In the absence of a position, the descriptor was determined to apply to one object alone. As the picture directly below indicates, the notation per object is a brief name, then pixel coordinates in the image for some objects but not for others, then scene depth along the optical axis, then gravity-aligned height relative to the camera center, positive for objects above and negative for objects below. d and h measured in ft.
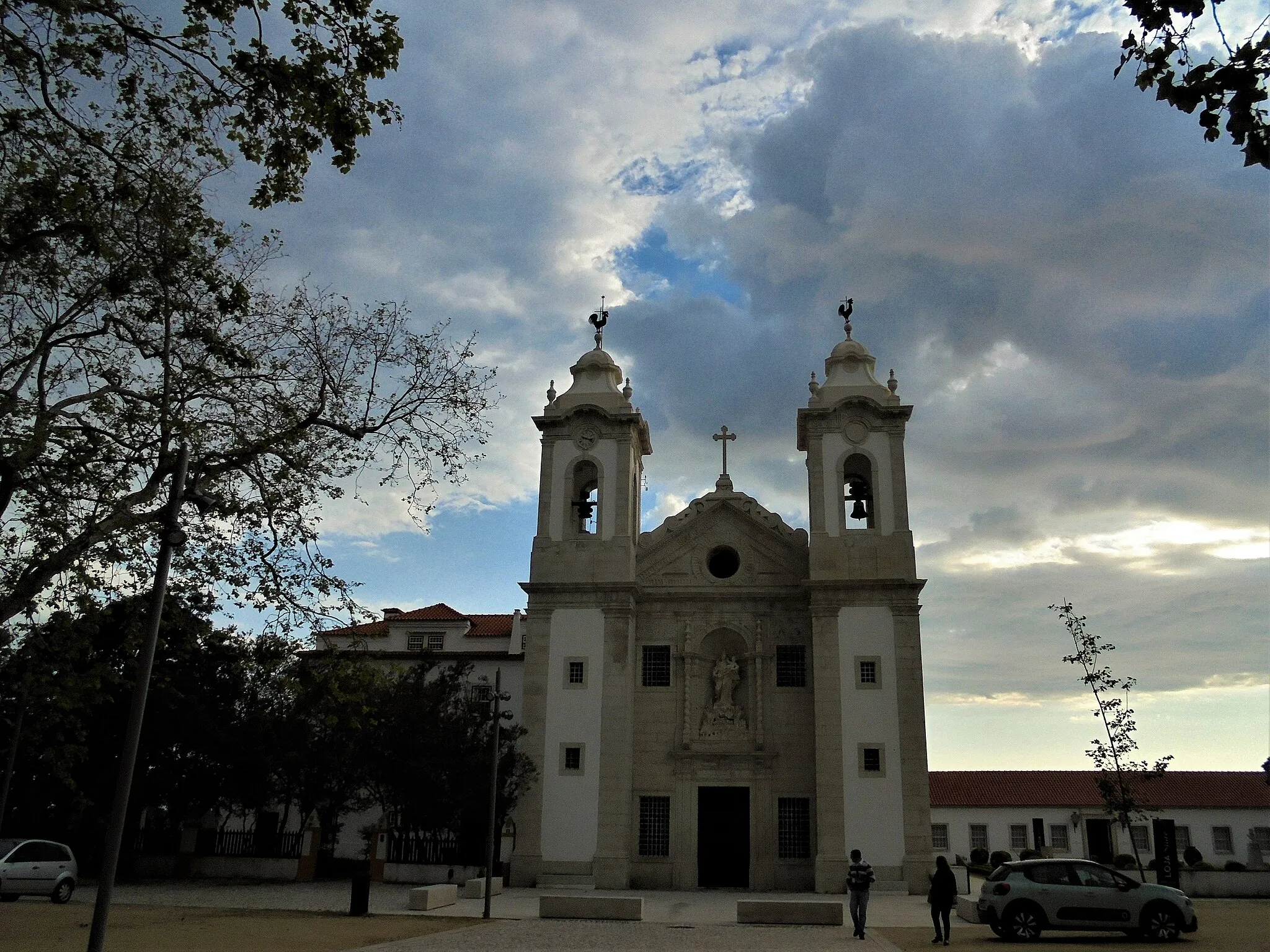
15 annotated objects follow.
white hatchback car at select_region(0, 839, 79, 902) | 67.92 -3.23
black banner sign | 80.23 -0.37
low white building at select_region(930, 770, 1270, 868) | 173.47 +4.90
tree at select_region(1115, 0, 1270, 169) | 21.59 +15.09
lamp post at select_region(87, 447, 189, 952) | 33.06 +3.41
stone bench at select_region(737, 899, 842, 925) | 65.26 -4.24
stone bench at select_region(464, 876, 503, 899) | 79.87 -4.14
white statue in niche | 97.50 +11.47
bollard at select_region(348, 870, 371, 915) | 64.08 -3.93
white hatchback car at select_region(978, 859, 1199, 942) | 55.42 -2.73
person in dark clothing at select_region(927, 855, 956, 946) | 53.42 -2.53
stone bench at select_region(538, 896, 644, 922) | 65.62 -4.31
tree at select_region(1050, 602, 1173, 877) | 92.84 +7.60
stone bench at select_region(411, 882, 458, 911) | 69.36 -4.27
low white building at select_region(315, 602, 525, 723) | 135.33 +24.70
